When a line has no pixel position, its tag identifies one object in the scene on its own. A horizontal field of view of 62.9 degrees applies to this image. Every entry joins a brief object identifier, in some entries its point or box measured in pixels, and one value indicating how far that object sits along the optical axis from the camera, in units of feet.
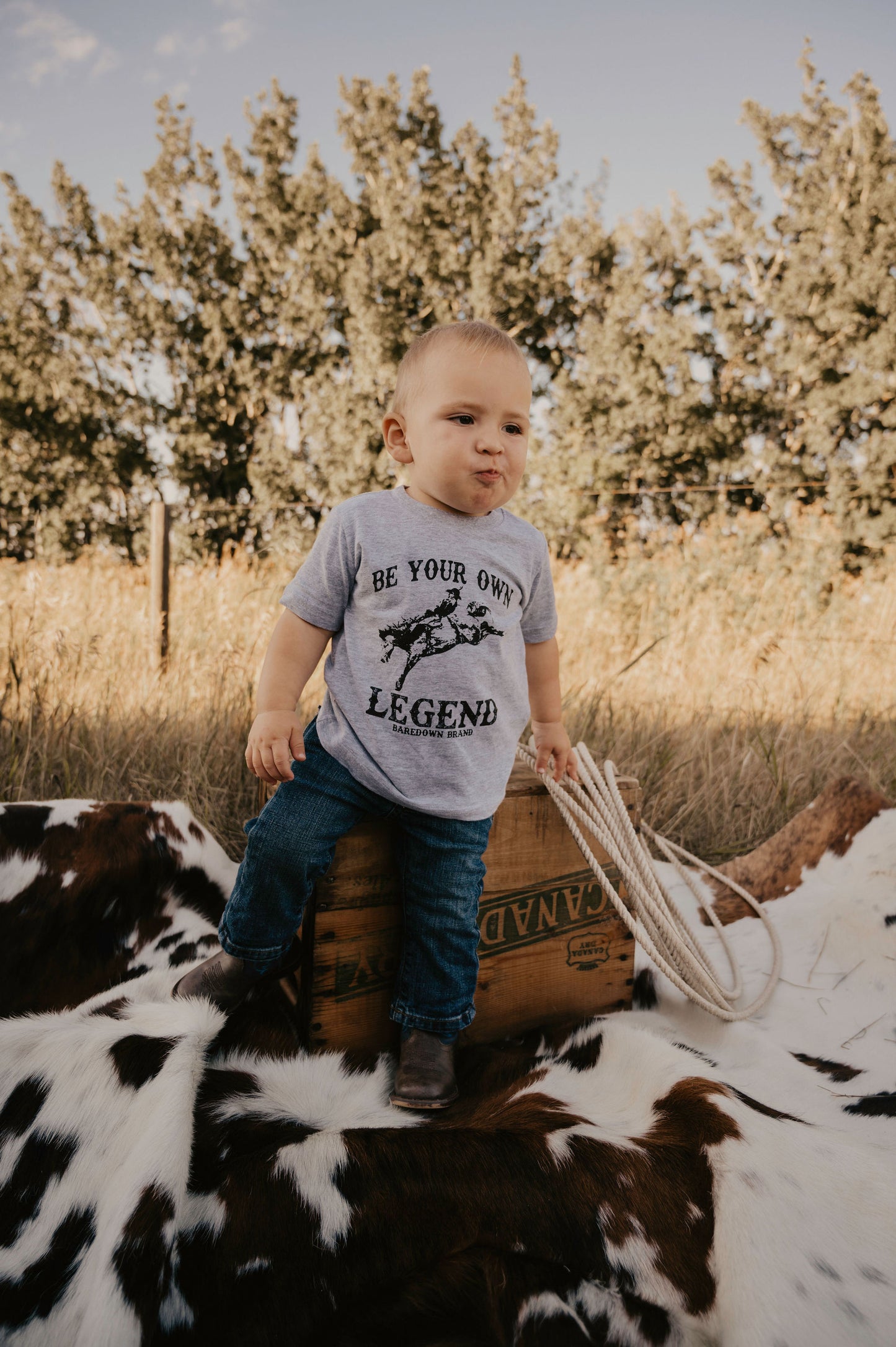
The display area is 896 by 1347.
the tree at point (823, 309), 42.14
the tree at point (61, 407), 57.41
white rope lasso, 5.34
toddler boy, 4.51
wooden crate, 4.75
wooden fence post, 13.57
